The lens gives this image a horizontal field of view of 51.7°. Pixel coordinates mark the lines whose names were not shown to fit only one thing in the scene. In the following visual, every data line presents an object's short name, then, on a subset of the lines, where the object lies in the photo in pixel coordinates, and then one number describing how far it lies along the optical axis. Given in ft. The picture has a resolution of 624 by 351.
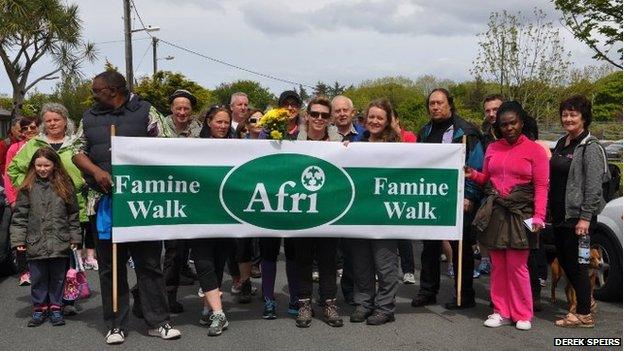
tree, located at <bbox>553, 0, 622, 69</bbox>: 47.14
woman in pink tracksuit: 16.97
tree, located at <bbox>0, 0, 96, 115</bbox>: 69.15
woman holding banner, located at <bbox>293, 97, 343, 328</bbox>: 17.65
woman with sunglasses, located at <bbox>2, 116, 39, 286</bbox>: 21.85
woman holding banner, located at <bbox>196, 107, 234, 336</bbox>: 16.94
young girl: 17.48
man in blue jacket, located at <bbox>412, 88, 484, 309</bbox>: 18.88
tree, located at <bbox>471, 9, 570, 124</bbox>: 61.67
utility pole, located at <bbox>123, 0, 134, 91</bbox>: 70.74
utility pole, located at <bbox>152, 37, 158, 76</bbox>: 139.70
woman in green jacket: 19.71
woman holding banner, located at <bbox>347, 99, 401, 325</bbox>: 17.81
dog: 18.49
